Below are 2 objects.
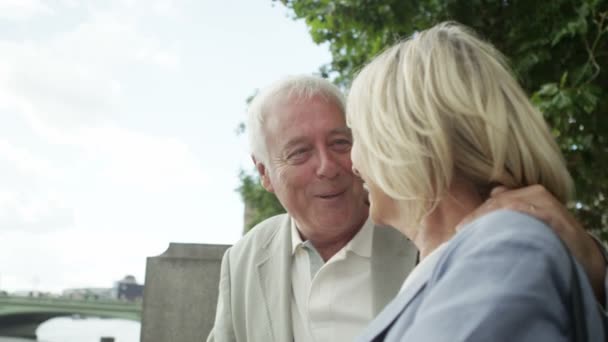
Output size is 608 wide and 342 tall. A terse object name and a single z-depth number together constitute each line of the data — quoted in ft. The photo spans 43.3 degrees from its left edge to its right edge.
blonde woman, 3.86
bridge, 88.18
